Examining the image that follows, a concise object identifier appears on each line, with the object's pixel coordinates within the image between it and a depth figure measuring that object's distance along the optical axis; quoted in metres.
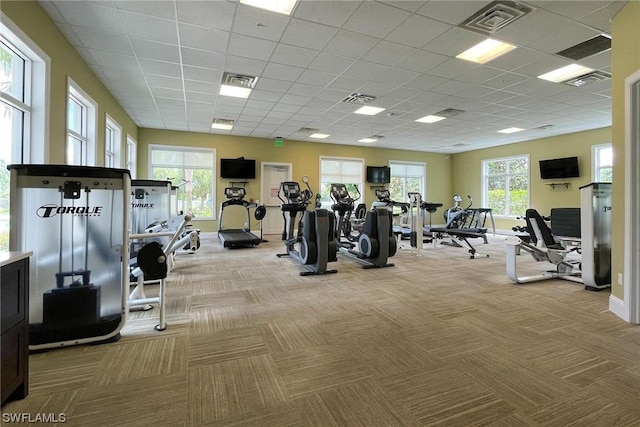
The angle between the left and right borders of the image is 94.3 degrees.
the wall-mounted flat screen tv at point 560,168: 8.58
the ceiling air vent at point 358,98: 5.97
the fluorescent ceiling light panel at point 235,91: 5.55
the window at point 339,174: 10.70
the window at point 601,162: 8.09
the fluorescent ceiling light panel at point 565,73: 4.63
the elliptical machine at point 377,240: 5.18
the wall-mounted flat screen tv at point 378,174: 11.30
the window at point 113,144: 6.18
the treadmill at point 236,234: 7.19
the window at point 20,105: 2.89
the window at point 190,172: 8.85
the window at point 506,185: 10.13
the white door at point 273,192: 9.98
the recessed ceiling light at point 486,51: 3.96
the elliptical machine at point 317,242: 4.68
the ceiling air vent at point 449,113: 6.86
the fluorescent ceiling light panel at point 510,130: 8.50
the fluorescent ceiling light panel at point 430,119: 7.45
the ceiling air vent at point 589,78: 4.84
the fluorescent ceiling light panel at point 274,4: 3.12
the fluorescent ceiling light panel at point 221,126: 8.20
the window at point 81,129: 4.48
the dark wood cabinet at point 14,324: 1.57
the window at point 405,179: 12.01
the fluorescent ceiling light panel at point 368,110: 6.78
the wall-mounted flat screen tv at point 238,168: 9.30
